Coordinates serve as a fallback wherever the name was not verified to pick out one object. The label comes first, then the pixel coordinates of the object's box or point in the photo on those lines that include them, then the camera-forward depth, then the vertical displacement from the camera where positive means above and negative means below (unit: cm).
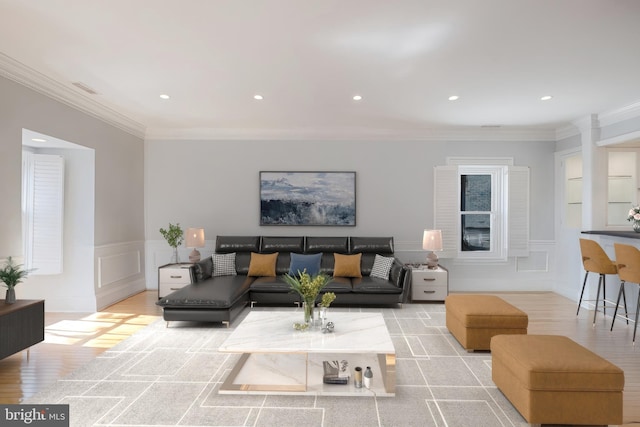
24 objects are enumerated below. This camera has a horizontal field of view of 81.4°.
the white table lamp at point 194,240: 574 -41
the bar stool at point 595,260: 441 -55
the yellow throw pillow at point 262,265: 554 -76
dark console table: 304 -97
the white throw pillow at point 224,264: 561 -77
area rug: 242 -133
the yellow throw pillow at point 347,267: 550 -78
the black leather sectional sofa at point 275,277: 426 -92
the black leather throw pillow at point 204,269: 521 -80
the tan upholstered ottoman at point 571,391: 226 -108
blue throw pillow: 548 -74
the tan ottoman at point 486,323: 348 -102
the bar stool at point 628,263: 392 -52
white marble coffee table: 274 -113
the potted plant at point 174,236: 585 -35
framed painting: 625 +27
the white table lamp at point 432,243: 565 -44
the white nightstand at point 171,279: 549 -97
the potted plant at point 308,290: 327 -67
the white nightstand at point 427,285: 550 -104
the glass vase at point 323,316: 331 -92
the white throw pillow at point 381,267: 542 -77
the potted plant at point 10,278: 328 -58
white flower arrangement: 463 +1
